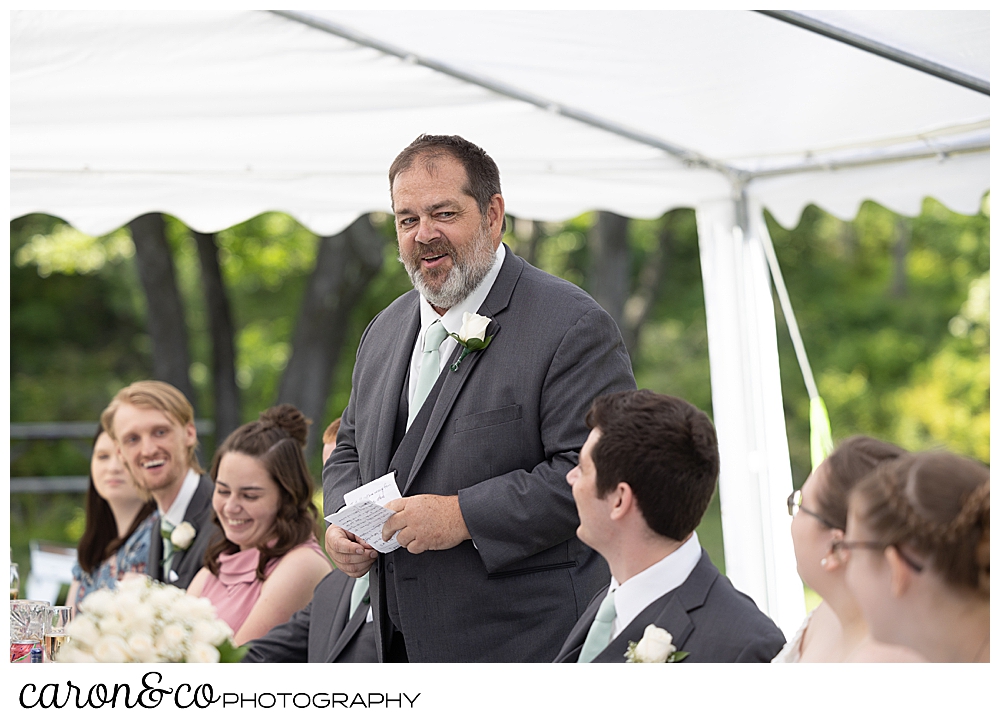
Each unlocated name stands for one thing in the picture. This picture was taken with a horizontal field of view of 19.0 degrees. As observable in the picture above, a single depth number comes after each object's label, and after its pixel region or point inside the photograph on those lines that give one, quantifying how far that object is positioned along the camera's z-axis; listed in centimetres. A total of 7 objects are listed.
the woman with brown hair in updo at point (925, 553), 398
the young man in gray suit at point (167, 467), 525
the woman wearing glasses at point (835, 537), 405
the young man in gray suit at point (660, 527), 418
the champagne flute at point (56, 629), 436
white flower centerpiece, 417
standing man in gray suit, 444
